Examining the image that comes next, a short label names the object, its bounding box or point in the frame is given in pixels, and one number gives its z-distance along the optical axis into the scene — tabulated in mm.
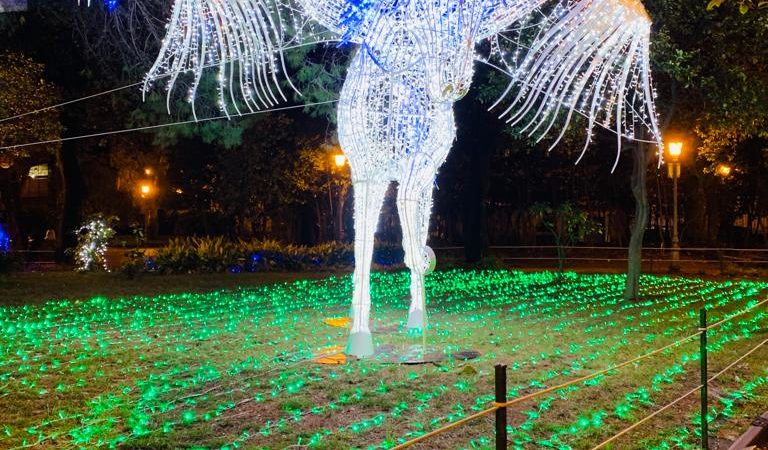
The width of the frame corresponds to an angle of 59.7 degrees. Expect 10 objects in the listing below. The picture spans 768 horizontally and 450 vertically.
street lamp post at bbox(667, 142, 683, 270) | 16953
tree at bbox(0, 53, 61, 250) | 15430
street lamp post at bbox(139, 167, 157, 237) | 31636
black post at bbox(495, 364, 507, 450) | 2797
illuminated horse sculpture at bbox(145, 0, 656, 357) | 4844
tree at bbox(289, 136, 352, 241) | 21359
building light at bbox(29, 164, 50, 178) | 30538
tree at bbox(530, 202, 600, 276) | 16234
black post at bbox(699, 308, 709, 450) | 4359
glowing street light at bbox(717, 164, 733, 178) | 22562
